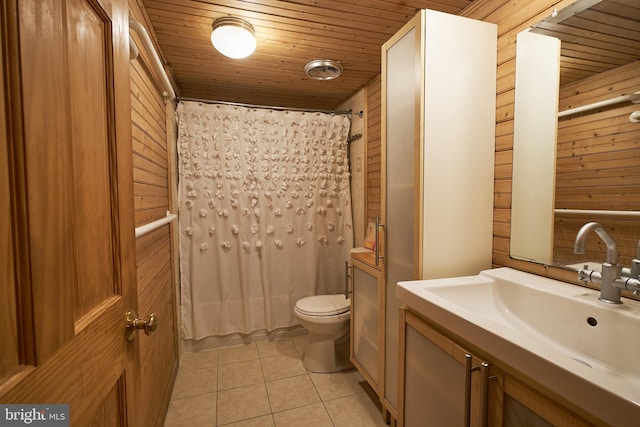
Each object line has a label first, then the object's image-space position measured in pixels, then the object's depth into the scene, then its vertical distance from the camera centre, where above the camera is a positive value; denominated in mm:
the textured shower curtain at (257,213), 2463 -129
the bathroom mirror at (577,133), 959 +246
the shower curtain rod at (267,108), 2401 +825
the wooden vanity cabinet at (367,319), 1699 -783
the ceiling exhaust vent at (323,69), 2154 +1000
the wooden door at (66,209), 400 -16
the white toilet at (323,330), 2199 -1015
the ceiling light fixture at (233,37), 1654 +940
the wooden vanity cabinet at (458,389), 700 -562
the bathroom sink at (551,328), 562 -379
